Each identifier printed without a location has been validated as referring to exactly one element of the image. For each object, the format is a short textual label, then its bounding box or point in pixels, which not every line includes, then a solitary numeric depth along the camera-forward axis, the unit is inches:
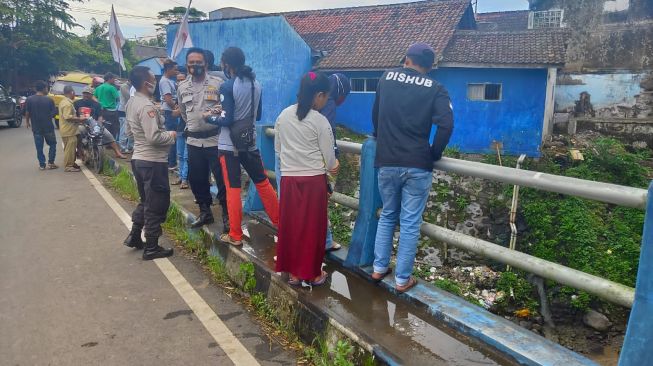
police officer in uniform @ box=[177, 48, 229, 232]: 186.9
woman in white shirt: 133.6
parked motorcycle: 360.8
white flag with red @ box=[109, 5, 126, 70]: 448.8
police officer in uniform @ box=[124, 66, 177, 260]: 179.3
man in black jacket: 123.2
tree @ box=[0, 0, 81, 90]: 1075.9
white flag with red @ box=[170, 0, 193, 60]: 392.1
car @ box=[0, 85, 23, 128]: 692.7
